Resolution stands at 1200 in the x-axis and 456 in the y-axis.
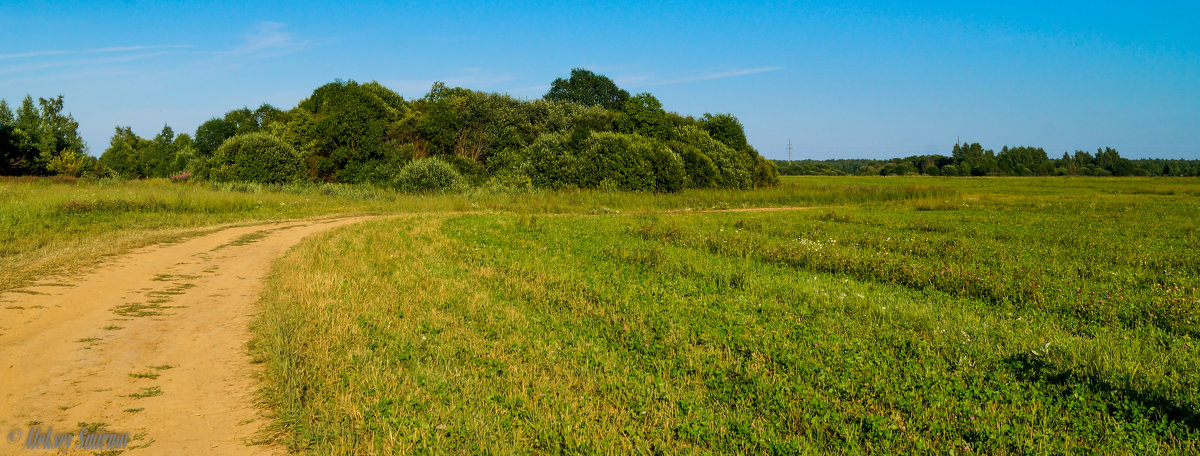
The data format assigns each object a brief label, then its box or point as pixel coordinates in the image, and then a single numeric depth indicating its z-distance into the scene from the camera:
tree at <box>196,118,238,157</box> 58.56
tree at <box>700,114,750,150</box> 55.94
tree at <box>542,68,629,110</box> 65.69
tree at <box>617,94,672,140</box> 50.75
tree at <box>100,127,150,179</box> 80.00
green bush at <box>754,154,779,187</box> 56.17
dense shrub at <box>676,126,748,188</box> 47.38
